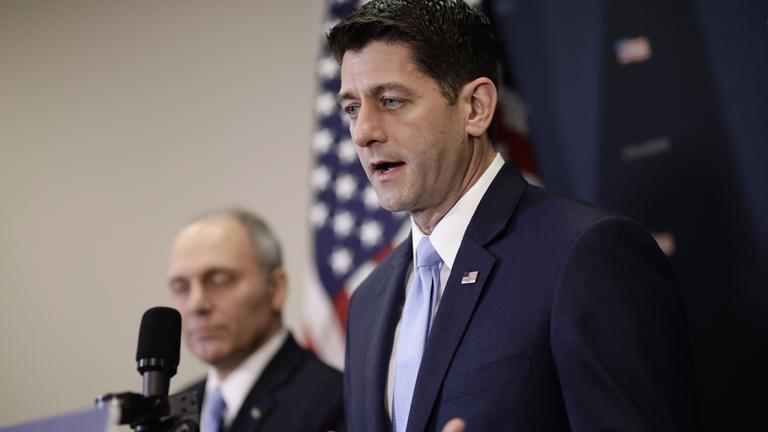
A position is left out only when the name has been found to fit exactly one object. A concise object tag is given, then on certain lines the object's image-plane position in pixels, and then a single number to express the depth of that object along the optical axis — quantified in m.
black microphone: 3.27
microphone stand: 3.21
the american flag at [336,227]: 4.33
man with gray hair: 3.92
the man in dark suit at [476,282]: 3.28
